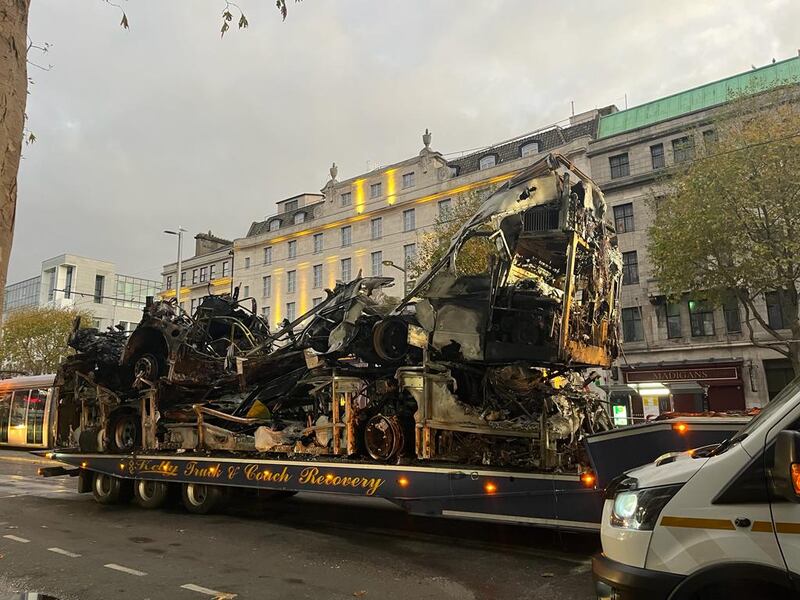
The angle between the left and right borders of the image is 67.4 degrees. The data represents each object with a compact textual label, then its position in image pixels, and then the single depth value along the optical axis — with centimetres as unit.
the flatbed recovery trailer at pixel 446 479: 559
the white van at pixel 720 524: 288
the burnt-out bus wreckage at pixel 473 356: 754
